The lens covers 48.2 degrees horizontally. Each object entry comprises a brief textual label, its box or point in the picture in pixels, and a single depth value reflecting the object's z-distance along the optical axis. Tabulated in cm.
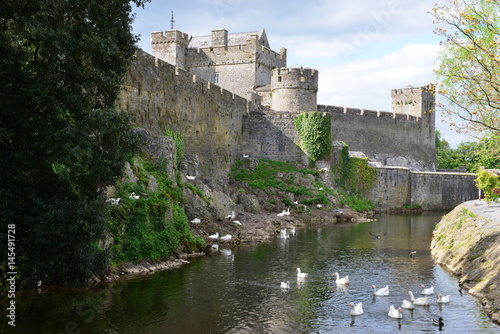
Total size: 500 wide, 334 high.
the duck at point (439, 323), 1288
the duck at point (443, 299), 1477
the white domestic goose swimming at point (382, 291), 1565
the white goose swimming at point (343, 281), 1700
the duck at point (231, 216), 2691
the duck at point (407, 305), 1436
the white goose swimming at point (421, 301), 1465
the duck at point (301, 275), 1778
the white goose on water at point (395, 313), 1352
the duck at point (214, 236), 2353
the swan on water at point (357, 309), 1380
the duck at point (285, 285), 1638
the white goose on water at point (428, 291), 1562
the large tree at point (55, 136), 1363
